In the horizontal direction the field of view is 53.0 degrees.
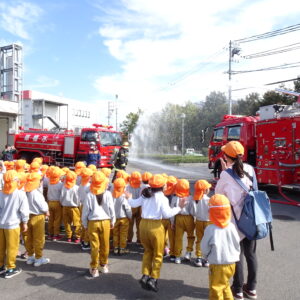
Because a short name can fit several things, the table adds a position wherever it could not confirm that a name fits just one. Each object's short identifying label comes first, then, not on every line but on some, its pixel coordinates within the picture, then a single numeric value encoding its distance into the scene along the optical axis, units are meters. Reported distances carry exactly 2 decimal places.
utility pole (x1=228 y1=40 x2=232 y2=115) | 24.59
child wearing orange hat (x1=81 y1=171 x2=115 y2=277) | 4.10
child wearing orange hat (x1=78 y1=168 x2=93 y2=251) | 5.53
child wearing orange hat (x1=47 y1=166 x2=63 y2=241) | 5.64
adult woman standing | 3.45
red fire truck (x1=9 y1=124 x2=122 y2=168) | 15.07
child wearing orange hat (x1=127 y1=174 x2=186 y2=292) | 3.66
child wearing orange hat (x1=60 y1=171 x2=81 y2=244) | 5.48
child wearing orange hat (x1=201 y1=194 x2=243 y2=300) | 3.00
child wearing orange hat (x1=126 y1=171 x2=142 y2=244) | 5.39
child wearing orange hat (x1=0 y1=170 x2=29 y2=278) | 4.07
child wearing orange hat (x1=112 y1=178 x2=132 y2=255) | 4.86
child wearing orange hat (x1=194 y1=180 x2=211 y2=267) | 4.51
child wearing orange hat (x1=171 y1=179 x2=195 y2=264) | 4.53
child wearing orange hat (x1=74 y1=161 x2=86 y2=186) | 6.57
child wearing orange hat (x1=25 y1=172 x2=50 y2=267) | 4.49
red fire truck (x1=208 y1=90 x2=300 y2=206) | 9.29
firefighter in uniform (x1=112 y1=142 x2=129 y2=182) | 9.81
